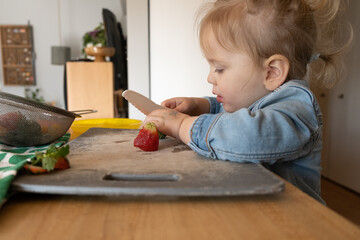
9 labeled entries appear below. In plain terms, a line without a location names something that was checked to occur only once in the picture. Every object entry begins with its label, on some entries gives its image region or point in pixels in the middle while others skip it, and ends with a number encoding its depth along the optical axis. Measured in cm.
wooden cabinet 234
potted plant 249
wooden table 30
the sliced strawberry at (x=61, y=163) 43
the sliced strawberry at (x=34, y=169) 41
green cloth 36
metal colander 68
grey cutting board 37
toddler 51
